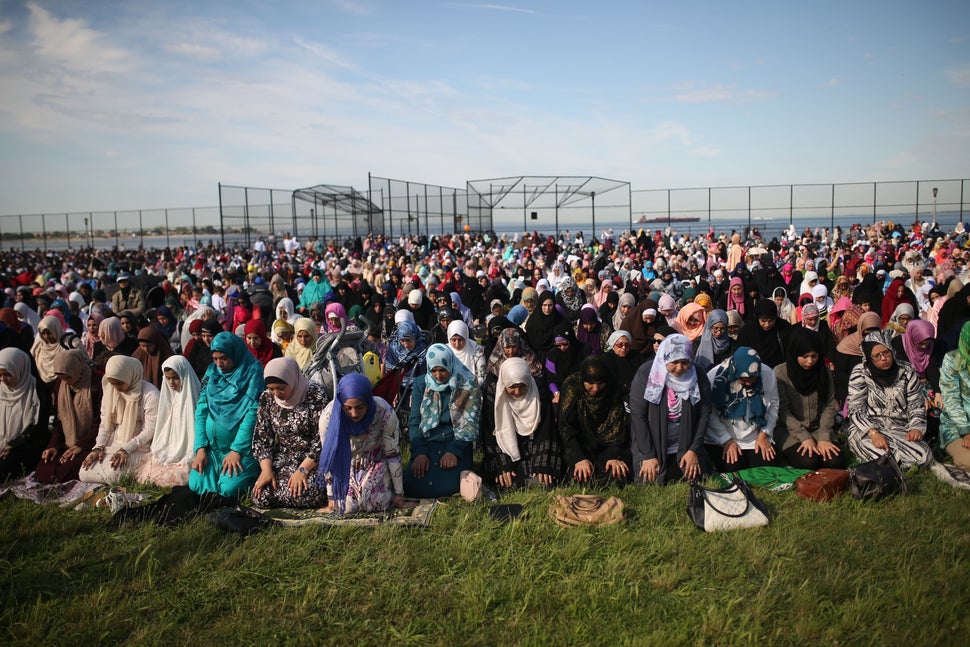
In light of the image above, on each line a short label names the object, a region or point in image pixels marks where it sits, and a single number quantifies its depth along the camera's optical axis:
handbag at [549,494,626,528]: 4.12
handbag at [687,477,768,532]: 4.03
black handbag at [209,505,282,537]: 4.11
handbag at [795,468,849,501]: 4.36
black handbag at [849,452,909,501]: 4.32
